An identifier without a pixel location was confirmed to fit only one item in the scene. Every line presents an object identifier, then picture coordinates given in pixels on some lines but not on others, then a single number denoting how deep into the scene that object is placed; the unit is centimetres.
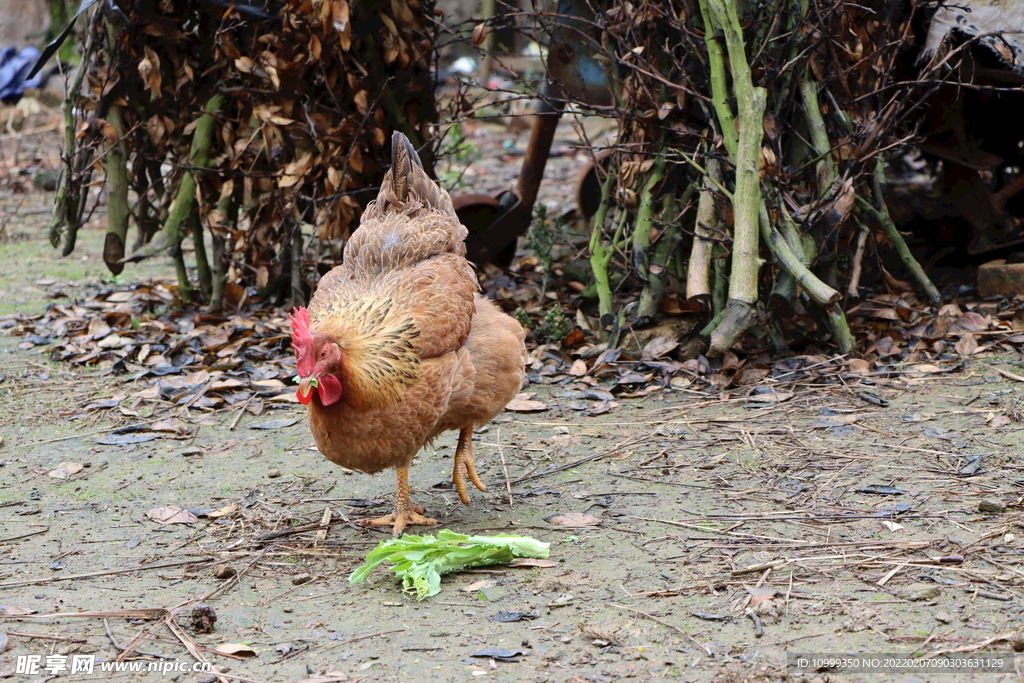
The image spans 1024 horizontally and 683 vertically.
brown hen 615
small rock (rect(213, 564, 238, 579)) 603
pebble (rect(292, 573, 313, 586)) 600
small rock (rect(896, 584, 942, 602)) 522
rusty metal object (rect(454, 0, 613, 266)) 1230
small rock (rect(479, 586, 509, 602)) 570
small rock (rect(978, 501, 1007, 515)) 622
